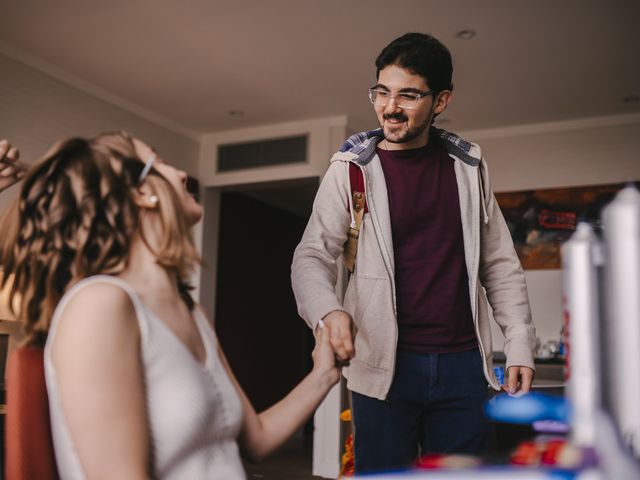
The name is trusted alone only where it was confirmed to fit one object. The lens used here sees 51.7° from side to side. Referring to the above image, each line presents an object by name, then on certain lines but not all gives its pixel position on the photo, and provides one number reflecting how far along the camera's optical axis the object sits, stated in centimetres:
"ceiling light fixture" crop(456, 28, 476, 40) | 370
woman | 79
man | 157
